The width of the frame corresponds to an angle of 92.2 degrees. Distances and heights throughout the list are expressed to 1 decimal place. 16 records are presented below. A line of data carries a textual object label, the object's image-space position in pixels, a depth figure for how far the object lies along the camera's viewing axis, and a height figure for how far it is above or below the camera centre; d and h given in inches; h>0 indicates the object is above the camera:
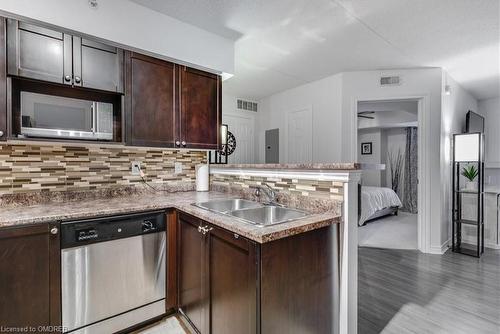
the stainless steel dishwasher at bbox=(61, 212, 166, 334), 57.9 -28.0
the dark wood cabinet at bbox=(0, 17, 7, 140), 58.3 +20.6
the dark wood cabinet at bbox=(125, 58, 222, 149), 77.5 +21.4
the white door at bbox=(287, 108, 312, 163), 160.6 +19.5
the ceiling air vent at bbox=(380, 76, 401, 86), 132.8 +46.1
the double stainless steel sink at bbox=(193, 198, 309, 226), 65.9 -13.7
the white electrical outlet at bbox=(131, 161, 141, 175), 91.2 -1.2
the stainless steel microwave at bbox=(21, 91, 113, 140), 63.8 +13.6
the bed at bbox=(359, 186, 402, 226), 175.5 -31.3
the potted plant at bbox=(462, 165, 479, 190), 137.8 -7.5
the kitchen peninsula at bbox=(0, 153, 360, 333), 46.1 -20.3
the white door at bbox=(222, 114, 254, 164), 181.0 +22.4
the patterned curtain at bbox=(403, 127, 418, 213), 237.6 -8.5
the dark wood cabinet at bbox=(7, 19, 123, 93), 60.5 +29.5
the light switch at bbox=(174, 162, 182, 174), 103.2 -1.3
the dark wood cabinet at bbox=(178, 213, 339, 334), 44.6 -24.9
